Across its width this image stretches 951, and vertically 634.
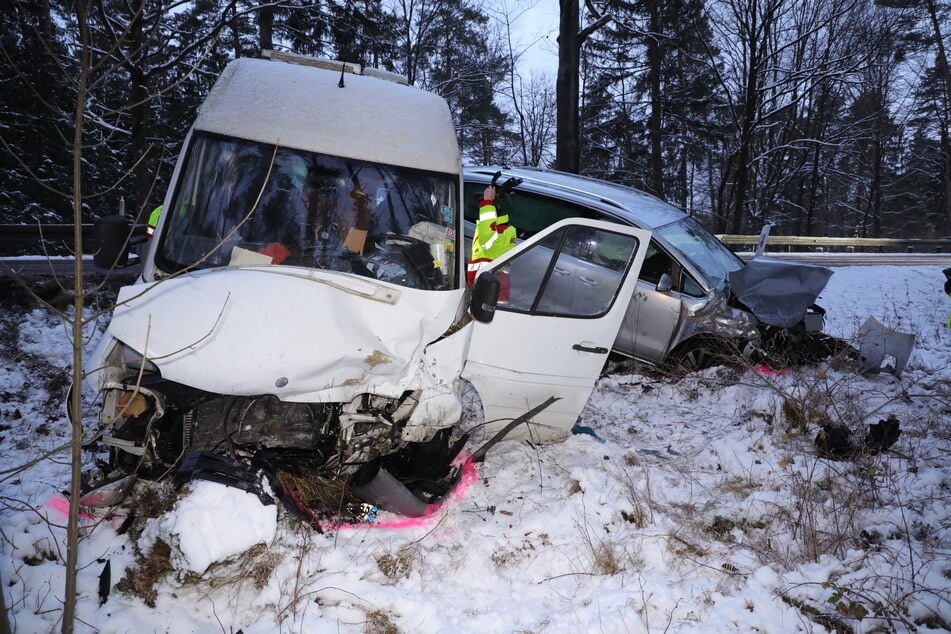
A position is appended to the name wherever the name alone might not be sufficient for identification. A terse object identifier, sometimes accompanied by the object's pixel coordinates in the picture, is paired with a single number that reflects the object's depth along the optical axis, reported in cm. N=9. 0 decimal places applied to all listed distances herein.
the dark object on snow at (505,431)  427
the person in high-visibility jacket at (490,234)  603
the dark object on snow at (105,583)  287
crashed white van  311
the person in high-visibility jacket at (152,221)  441
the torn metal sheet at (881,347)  634
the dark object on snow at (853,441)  458
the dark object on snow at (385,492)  353
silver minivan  659
